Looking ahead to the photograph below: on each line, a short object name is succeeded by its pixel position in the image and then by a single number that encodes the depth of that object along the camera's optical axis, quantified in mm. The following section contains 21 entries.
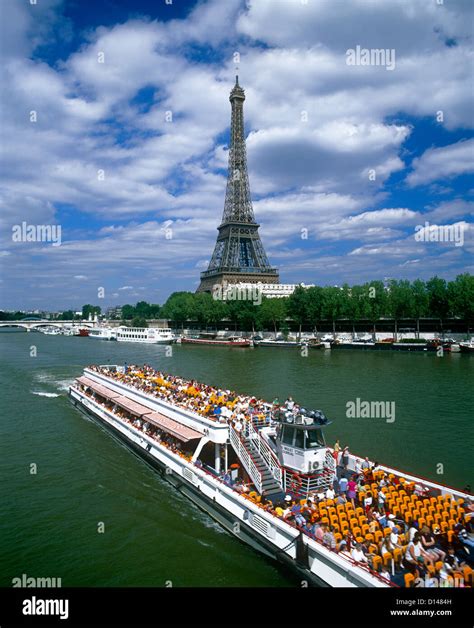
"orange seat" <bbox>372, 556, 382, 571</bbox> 10945
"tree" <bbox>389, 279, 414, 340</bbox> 78125
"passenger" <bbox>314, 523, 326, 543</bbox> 11797
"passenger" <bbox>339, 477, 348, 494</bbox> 14547
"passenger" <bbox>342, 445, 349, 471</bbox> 17088
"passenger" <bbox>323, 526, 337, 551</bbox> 11430
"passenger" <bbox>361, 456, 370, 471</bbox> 16203
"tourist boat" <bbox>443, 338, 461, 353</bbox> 64500
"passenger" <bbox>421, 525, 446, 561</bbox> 11291
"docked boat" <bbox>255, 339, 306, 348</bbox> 82312
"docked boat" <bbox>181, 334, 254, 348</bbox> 85250
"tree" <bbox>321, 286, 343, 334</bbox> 85625
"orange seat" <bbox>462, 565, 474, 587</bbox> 10375
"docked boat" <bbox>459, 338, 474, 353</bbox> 63625
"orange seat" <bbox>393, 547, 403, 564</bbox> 11208
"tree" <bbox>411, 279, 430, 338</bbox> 77188
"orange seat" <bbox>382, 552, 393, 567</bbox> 11117
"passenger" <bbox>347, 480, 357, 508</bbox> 14055
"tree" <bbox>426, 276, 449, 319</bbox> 75125
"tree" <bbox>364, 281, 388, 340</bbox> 81212
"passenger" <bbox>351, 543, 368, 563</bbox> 11086
